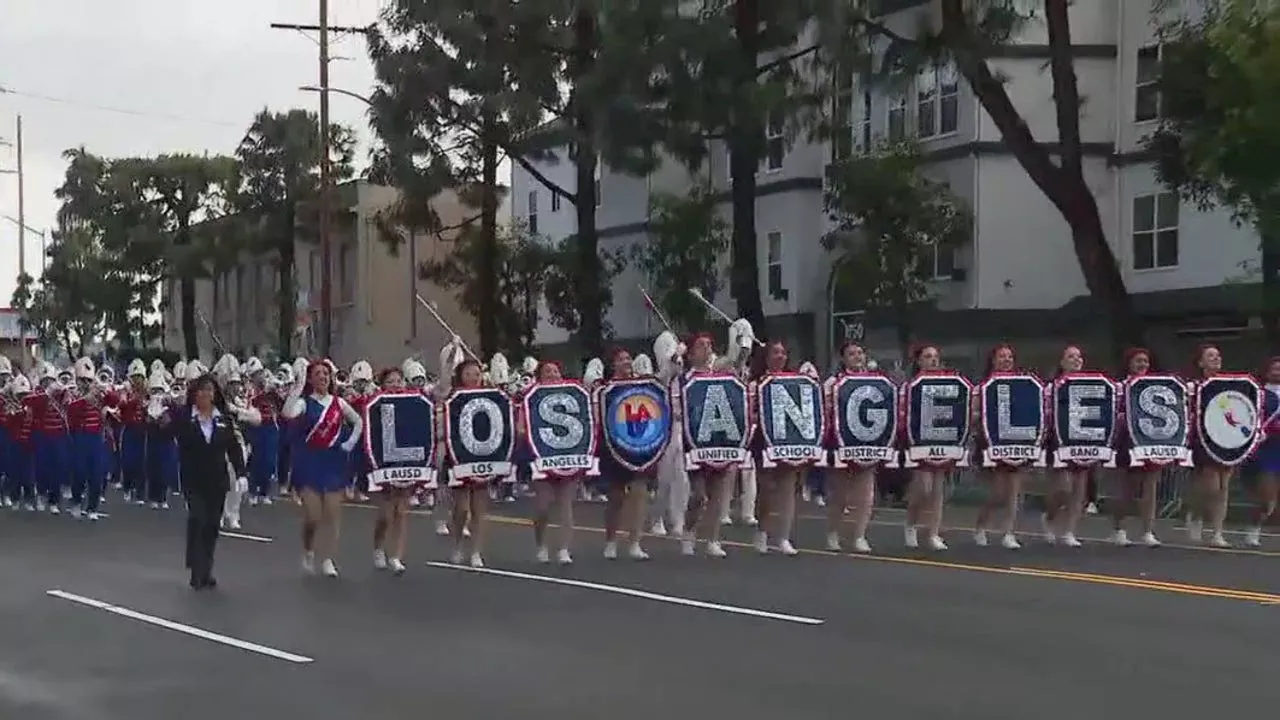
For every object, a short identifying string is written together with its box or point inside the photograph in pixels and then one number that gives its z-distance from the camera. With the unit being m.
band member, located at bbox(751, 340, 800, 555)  17.28
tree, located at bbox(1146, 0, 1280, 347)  22.56
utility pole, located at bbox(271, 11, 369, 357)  39.84
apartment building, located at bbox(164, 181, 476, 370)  57.78
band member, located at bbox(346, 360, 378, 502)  16.19
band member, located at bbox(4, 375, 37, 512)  26.16
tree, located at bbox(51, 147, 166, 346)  62.16
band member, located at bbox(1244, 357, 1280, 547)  17.47
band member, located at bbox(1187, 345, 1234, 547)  17.69
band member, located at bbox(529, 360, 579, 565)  16.52
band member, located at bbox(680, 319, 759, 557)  17.34
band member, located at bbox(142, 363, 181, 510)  26.23
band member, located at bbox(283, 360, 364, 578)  15.69
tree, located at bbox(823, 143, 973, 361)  32.03
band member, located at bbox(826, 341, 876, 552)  17.42
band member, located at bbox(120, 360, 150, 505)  27.33
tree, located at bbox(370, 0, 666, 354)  34.69
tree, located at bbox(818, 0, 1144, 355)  26.23
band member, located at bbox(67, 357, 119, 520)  25.03
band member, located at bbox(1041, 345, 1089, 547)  17.64
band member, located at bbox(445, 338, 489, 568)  16.53
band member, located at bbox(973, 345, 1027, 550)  17.45
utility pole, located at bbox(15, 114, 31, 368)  78.50
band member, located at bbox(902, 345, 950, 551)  17.44
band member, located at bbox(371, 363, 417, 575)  16.25
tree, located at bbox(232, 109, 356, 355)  52.75
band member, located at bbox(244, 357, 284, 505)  26.95
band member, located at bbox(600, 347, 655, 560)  16.83
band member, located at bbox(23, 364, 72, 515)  25.44
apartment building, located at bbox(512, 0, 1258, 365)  32.91
